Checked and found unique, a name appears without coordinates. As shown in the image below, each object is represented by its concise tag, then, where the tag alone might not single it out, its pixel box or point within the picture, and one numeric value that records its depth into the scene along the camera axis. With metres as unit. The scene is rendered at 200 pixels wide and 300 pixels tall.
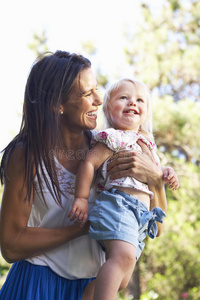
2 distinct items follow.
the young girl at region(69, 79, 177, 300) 1.69
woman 1.82
